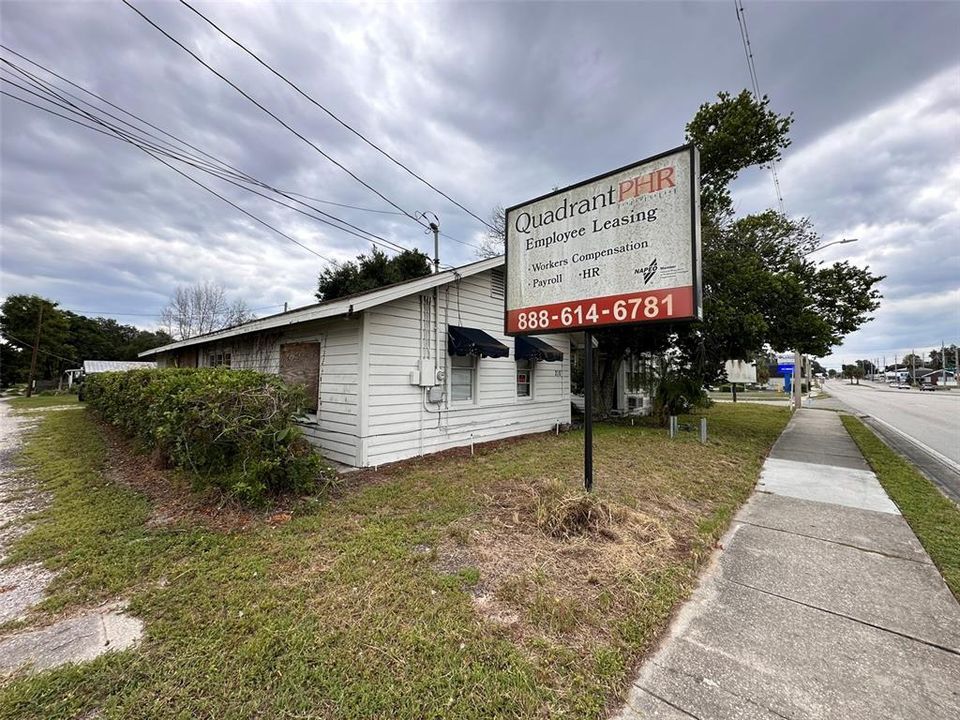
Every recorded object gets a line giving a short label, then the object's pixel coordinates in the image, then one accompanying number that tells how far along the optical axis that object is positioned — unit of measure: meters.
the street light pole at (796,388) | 19.31
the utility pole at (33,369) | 31.29
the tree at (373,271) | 21.41
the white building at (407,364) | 6.36
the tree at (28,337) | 38.50
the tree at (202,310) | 36.47
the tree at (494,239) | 20.22
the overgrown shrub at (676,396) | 11.48
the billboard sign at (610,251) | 3.77
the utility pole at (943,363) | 75.66
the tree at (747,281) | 9.53
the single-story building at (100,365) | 32.48
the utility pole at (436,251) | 16.82
